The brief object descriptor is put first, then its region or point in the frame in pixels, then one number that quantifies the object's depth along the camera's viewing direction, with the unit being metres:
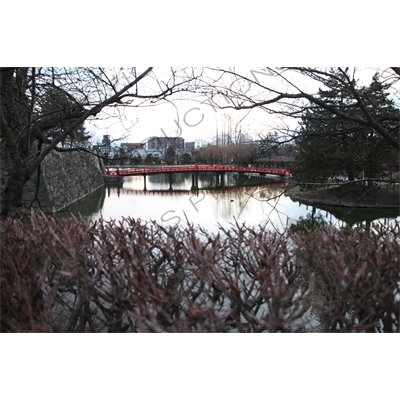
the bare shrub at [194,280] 1.22
